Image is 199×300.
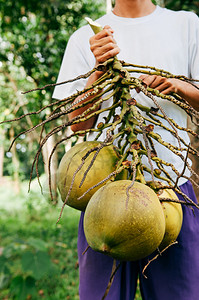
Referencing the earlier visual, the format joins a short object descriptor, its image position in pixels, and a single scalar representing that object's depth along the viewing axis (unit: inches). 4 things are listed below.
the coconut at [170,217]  34.9
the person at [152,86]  50.7
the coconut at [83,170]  36.8
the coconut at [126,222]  30.2
